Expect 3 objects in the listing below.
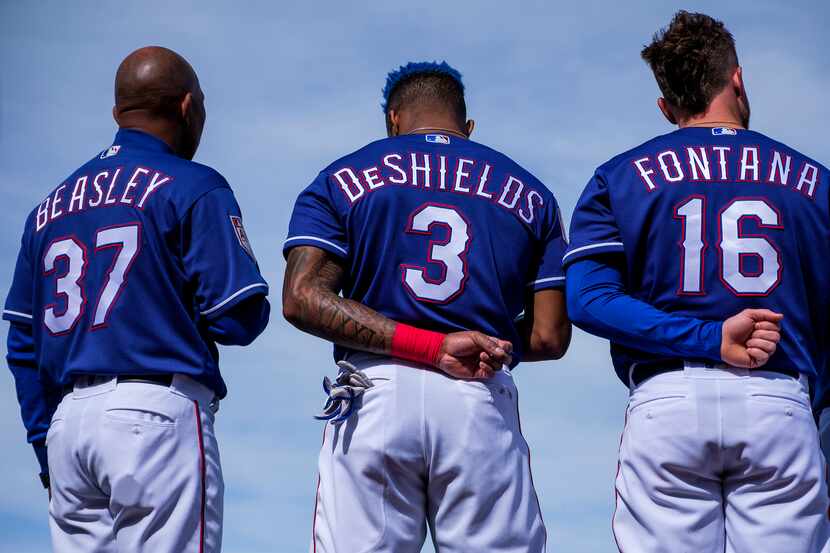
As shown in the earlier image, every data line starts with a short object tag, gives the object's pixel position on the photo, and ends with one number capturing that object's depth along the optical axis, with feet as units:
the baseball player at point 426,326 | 37.78
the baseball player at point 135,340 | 39.04
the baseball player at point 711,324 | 36.55
